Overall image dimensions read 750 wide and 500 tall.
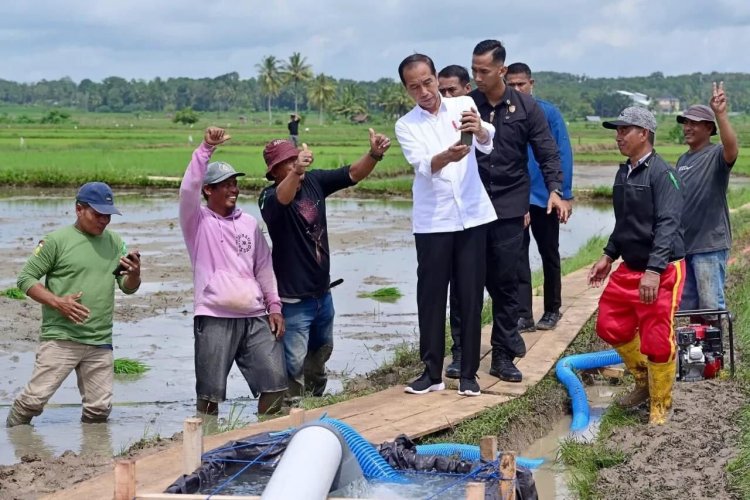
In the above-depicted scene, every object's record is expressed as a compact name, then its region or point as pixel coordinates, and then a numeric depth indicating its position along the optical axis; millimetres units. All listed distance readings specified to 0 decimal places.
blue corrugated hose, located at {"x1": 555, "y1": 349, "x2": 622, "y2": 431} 6734
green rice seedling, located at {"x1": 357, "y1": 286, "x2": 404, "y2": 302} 12719
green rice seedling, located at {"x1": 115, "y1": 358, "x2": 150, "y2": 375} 8719
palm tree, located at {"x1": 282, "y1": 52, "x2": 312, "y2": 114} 106125
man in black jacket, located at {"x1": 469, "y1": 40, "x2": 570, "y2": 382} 6691
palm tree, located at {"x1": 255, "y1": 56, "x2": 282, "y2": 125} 106938
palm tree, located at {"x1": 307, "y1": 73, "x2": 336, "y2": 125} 103612
